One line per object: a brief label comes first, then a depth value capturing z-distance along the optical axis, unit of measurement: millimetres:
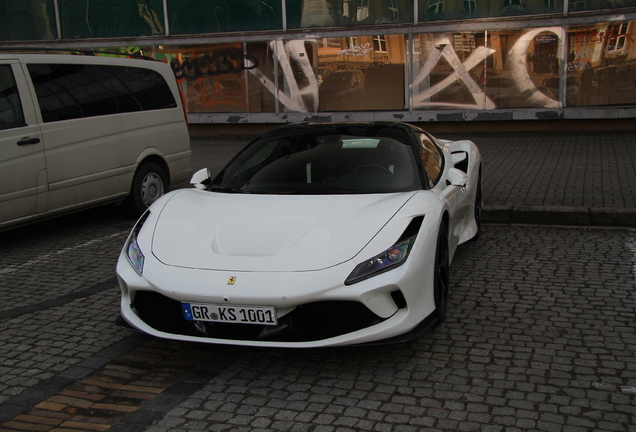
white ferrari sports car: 3500
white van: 6562
